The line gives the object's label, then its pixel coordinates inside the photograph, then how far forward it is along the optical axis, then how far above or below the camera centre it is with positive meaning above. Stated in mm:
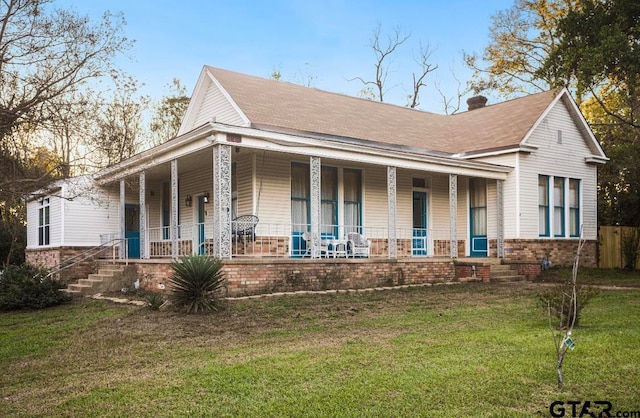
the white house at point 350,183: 16156 +1476
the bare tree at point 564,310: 7809 -1236
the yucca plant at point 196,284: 11234 -1033
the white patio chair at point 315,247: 14766 -440
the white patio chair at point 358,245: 16578 -450
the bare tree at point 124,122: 14430 +4644
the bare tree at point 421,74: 39250 +10324
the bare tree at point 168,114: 34250 +6849
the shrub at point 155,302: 11719 -1409
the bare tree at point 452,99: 39000 +8634
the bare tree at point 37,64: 10672 +3263
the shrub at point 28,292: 14352 -1479
